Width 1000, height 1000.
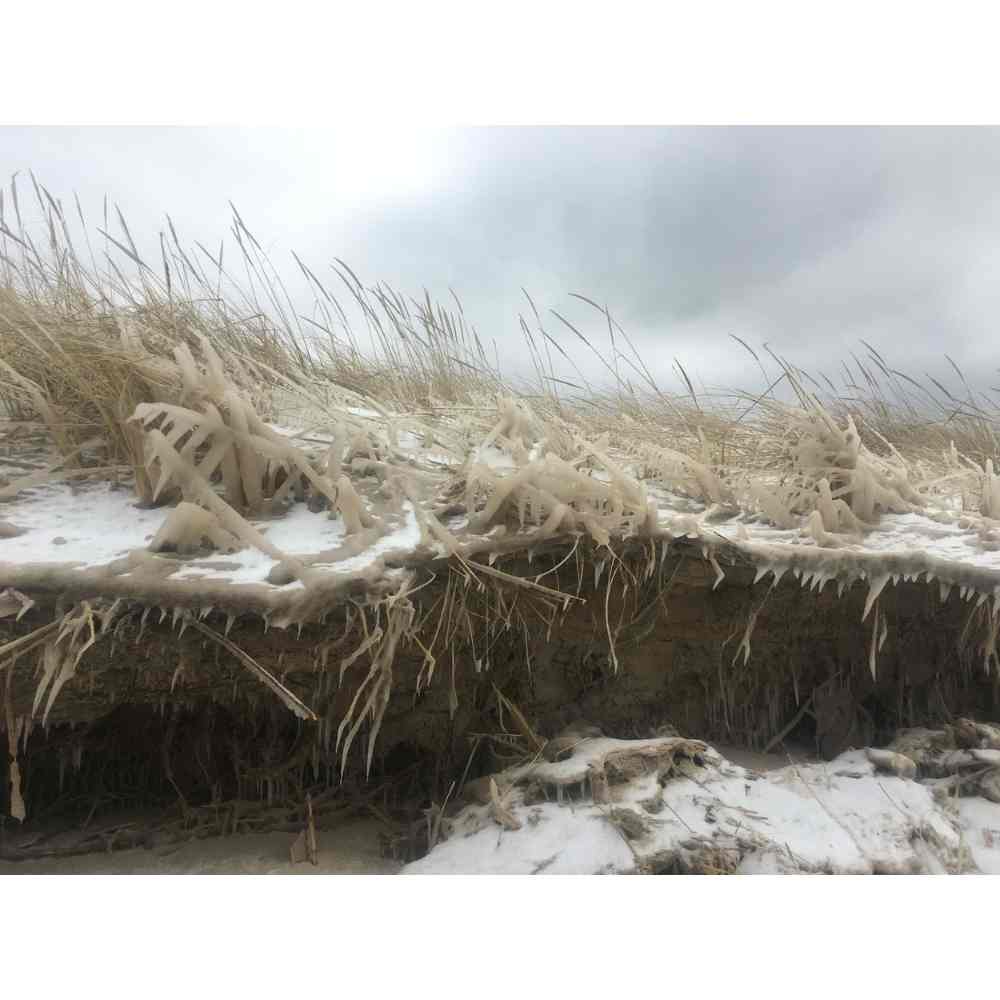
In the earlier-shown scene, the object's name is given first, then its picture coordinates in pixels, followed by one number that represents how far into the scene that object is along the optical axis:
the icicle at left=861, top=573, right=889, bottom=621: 1.26
